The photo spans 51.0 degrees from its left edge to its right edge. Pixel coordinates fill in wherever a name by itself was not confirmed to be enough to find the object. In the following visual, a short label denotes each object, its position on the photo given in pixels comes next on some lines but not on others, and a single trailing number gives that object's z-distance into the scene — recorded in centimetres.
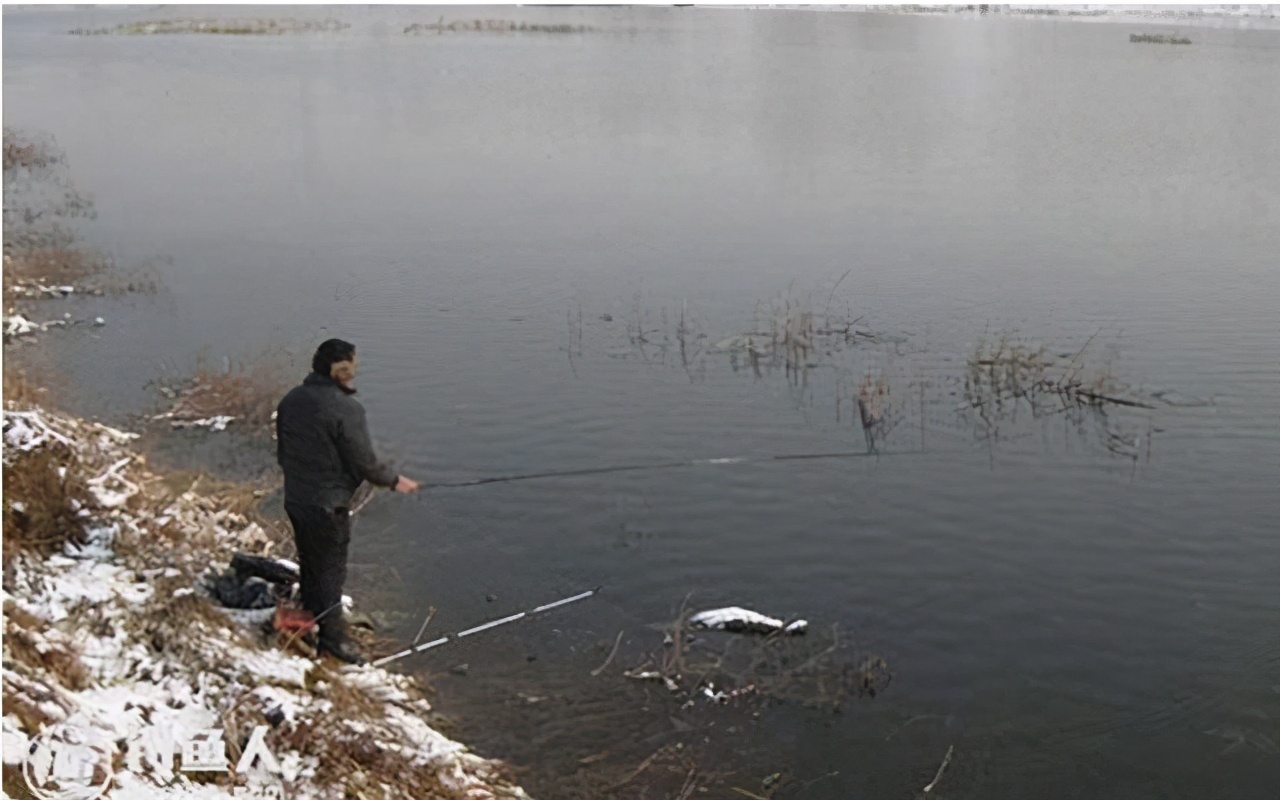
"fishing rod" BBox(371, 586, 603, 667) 934
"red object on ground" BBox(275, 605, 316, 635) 839
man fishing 821
